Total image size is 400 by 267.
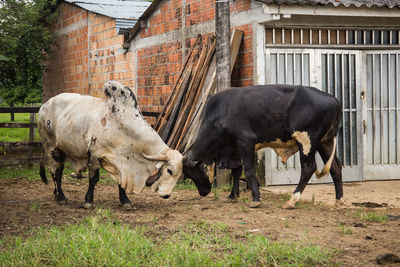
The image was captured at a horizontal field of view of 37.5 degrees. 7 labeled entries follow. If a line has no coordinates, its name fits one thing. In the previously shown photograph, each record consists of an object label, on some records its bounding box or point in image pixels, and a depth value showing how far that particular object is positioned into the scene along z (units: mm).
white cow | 7551
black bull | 7723
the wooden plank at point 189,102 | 10539
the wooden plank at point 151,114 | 12047
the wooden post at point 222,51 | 9695
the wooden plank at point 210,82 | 9875
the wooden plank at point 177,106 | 10828
